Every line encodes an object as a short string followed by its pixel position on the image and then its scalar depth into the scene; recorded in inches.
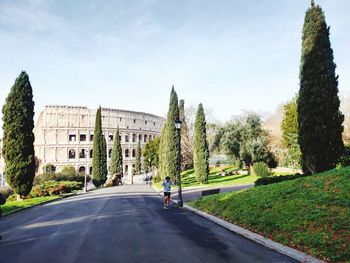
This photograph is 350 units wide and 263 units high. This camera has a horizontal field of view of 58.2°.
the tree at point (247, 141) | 1690.5
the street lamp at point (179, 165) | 716.7
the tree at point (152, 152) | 2454.5
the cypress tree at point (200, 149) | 1432.1
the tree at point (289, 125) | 1514.5
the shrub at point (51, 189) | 1147.3
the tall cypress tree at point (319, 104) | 618.2
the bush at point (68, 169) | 2321.6
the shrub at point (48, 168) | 2812.5
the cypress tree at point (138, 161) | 3260.1
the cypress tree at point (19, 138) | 994.1
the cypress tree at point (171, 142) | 1473.9
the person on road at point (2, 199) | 375.2
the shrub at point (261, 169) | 1515.4
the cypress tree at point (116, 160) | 2199.8
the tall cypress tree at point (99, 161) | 1862.7
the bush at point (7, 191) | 1168.6
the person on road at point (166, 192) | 690.9
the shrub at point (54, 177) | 1609.4
